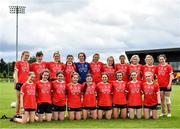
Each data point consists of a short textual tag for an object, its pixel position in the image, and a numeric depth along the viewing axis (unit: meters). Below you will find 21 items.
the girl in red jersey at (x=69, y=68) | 8.36
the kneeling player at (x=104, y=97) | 8.18
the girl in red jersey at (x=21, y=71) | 8.12
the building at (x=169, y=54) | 44.25
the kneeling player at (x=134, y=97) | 8.20
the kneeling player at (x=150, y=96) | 8.18
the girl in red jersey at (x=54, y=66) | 8.29
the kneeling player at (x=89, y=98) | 8.16
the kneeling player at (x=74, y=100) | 8.09
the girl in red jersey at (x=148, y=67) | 8.46
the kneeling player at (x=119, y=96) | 8.22
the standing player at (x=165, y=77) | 8.44
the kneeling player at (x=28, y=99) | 7.67
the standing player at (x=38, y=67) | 8.24
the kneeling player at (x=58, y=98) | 7.99
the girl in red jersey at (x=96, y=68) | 8.49
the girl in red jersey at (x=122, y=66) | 8.47
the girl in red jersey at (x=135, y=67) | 8.47
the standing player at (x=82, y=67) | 8.42
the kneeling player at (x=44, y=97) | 7.83
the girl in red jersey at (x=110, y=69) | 8.45
